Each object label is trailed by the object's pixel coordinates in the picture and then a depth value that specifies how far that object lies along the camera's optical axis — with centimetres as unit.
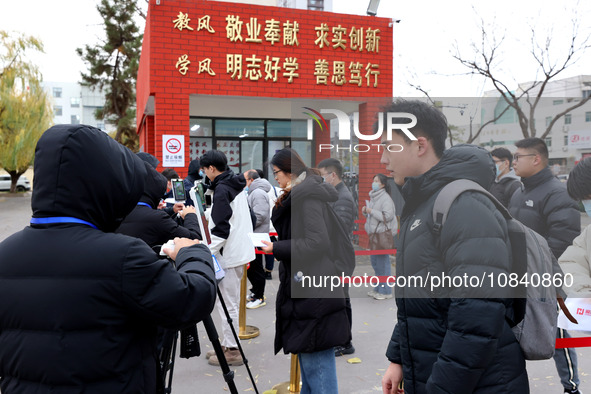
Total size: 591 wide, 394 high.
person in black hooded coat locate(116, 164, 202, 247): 347
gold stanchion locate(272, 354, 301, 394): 385
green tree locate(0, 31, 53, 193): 2805
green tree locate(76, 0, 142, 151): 2934
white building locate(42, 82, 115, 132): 8375
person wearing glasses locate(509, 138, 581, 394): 366
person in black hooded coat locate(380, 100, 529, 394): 163
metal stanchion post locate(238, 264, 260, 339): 547
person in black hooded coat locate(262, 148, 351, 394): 313
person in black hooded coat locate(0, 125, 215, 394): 152
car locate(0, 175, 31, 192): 4100
